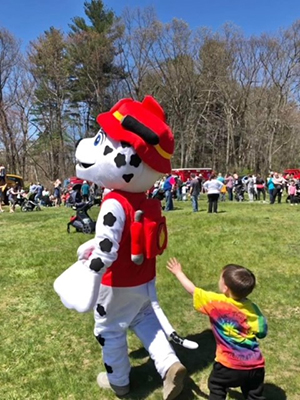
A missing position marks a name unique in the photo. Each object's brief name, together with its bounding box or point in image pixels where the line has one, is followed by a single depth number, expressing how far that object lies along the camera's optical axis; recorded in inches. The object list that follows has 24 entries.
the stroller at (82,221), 404.5
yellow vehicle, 876.0
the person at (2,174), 769.3
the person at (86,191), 656.4
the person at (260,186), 834.7
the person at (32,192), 761.0
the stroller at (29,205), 729.0
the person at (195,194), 593.6
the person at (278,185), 730.8
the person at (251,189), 828.6
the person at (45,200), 917.8
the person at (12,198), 728.5
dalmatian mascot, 123.8
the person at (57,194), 908.0
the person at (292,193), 708.0
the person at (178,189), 927.0
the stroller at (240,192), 848.5
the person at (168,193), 626.8
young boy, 110.7
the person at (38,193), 851.5
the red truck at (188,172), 1282.0
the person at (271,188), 726.1
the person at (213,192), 542.3
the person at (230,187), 858.8
